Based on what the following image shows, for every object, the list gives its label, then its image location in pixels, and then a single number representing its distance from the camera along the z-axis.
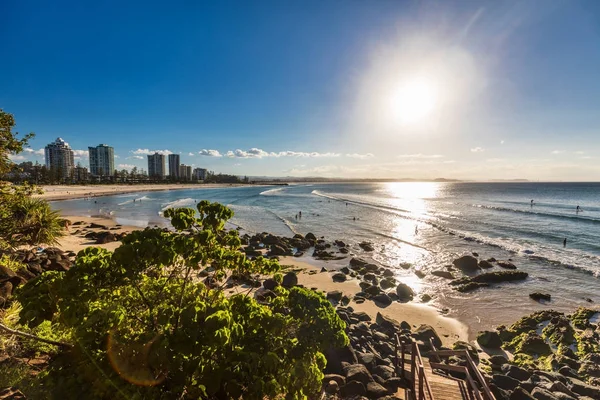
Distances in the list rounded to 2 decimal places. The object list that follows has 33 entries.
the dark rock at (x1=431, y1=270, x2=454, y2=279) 20.98
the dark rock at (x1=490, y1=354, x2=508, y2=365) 10.88
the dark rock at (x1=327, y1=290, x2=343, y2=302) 16.03
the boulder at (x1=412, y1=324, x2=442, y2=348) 11.95
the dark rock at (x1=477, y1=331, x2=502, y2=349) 12.16
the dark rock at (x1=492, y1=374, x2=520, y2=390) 9.12
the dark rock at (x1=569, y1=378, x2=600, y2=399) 9.01
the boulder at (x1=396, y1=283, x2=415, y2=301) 16.98
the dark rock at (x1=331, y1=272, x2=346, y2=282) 19.75
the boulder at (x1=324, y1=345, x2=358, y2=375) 9.02
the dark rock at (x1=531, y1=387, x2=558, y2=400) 8.38
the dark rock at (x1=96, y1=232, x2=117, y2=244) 25.34
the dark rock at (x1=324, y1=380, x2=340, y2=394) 7.79
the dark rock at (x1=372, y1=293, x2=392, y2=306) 16.12
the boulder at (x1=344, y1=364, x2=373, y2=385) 8.41
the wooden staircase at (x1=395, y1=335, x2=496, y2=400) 6.74
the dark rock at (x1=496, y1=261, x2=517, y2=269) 23.11
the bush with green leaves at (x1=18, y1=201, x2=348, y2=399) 3.62
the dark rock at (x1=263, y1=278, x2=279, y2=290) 16.32
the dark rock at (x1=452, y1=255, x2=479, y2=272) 22.81
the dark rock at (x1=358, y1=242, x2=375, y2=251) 28.75
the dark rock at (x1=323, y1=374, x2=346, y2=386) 8.27
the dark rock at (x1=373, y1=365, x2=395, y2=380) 9.16
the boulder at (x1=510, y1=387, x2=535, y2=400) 8.30
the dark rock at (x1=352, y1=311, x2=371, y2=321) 13.72
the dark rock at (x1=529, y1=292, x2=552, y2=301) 17.16
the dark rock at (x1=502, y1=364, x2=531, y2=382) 9.77
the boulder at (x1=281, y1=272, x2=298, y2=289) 17.00
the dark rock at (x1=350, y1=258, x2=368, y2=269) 22.71
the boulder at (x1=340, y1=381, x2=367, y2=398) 7.88
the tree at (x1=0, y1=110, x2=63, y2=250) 8.65
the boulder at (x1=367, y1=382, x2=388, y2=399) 7.89
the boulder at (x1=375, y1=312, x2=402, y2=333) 12.85
